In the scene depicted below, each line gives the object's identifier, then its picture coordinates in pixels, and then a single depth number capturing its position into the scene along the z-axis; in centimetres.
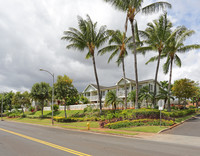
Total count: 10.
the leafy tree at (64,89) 2945
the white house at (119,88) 3776
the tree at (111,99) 2752
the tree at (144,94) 2890
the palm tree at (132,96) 3072
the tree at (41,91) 3972
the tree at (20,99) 4948
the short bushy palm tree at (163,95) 2693
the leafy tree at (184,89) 2820
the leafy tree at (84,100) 4472
